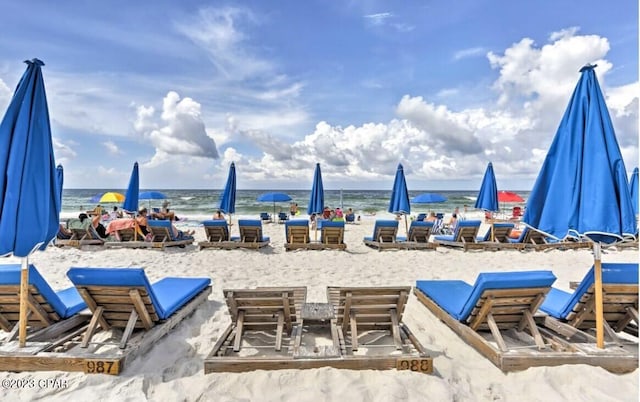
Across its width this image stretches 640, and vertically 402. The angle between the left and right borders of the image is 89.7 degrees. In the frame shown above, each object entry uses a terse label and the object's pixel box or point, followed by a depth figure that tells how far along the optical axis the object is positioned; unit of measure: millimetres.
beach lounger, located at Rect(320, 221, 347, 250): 9227
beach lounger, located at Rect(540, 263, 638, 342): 3109
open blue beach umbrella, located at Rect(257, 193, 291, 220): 15319
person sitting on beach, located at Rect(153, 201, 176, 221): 11609
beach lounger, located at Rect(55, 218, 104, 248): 8996
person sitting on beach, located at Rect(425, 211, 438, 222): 14494
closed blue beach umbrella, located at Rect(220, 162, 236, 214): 10242
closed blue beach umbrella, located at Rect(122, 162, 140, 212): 9766
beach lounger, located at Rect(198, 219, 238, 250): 9016
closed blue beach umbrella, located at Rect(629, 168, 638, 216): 10947
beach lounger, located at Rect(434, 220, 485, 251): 9141
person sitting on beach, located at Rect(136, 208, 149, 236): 9203
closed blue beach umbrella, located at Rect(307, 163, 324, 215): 11023
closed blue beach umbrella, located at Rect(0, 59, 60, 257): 2633
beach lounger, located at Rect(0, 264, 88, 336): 2959
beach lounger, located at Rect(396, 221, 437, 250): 9266
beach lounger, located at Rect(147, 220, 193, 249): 8797
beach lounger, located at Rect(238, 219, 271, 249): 9039
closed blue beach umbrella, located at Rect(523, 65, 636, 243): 2660
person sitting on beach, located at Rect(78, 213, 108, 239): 9878
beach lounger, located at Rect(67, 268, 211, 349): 2928
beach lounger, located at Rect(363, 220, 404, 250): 9312
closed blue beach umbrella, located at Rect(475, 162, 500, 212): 9789
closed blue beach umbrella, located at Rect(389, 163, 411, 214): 10094
